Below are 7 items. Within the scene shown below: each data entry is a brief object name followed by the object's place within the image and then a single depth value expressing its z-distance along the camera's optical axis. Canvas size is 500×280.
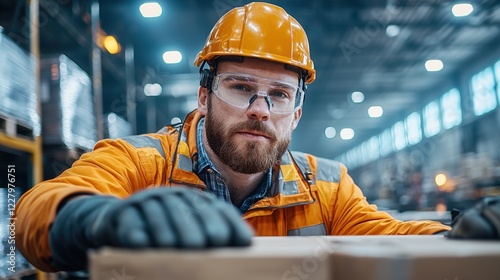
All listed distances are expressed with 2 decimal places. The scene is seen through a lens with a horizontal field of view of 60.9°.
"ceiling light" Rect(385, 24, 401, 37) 10.91
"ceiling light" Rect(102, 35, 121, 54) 6.86
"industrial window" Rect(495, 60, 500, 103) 13.37
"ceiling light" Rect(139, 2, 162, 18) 7.54
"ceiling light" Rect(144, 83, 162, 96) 10.17
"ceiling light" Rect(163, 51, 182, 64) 10.35
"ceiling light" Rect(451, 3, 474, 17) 9.55
